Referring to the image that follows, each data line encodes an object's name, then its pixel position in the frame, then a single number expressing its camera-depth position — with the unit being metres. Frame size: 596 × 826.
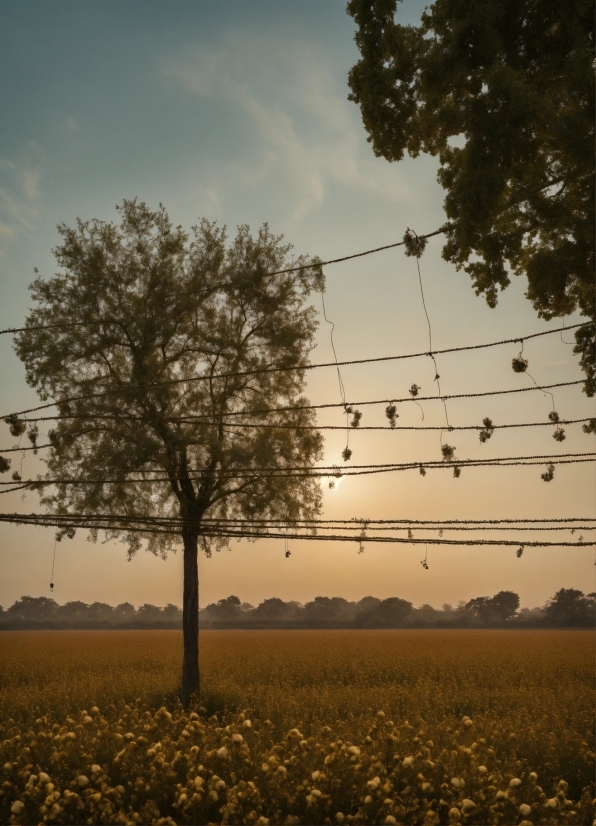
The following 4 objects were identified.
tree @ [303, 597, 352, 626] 95.29
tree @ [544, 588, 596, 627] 93.62
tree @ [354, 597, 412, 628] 104.16
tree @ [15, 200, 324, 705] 17.31
